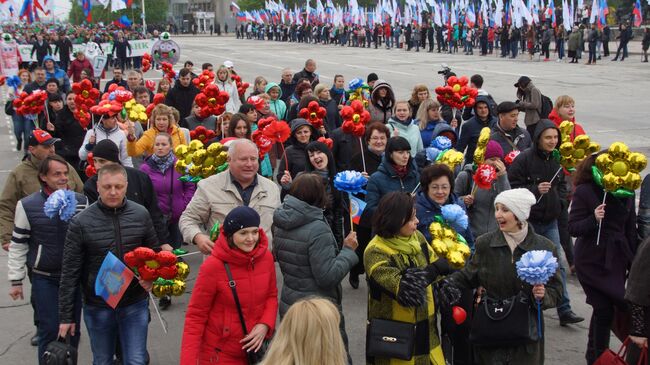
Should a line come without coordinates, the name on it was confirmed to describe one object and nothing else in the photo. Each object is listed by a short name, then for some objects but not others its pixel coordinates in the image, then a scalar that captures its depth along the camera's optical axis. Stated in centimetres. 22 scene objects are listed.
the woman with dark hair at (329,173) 792
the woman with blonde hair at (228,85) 1361
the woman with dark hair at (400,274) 465
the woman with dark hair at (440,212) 572
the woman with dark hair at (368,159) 788
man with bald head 562
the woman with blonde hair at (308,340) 312
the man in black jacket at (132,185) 632
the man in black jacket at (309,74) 1530
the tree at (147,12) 10200
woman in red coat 446
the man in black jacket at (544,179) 684
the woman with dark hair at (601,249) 569
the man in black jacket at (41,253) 562
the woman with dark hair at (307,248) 475
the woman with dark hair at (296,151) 829
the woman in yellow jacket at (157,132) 880
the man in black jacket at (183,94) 1266
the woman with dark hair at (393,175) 671
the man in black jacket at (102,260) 500
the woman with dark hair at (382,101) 1048
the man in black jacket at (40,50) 3047
